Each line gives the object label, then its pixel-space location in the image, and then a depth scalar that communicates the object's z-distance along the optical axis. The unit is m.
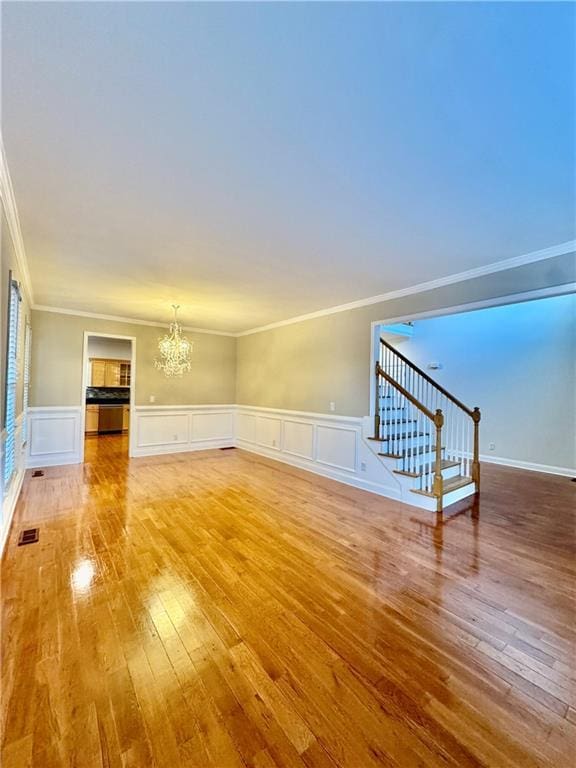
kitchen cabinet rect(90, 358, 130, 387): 9.11
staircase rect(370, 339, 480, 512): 3.91
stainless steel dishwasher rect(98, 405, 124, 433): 8.85
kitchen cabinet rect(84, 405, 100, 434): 8.76
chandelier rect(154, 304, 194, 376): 5.32
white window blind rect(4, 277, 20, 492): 2.70
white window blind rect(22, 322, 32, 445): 4.32
